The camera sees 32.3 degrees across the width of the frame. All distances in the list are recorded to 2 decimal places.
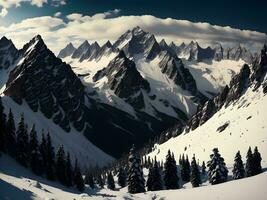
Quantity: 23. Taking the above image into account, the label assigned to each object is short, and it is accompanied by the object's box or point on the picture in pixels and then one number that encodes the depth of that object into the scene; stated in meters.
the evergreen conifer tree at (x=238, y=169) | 124.31
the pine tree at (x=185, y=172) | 142.38
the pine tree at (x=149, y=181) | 109.06
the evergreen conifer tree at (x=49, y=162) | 98.68
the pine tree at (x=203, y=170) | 144.02
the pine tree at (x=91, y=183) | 147.57
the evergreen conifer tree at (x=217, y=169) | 107.06
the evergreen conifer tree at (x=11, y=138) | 99.94
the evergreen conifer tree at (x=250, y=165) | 125.88
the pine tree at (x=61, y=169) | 100.94
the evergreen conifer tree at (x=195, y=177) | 127.88
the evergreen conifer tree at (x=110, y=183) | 153.61
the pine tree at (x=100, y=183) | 164.54
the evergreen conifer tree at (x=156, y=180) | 107.77
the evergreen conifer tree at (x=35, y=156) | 97.31
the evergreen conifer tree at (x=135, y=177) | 91.19
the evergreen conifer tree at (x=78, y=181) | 102.81
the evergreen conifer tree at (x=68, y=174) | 102.41
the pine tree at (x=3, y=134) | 95.70
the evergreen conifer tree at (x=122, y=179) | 155.62
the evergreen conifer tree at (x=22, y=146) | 97.56
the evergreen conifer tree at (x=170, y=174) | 112.69
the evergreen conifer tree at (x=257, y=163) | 126.06
